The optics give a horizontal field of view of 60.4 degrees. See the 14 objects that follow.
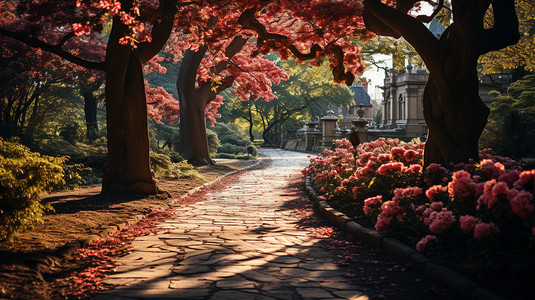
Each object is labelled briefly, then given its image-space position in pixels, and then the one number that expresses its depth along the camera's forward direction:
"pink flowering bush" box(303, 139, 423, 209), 7.94
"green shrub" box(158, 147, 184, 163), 18.89
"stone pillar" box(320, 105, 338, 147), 34.69
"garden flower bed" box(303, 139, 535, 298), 3.86
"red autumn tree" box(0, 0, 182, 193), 10.14
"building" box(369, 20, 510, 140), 37.38
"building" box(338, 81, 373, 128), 76.68
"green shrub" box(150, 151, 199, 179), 13.84
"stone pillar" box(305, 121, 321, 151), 42.28
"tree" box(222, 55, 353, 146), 48.38
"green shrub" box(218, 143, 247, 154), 35.22
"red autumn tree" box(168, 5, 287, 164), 19.91
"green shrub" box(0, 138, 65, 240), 4.93
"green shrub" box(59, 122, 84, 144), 18.58
